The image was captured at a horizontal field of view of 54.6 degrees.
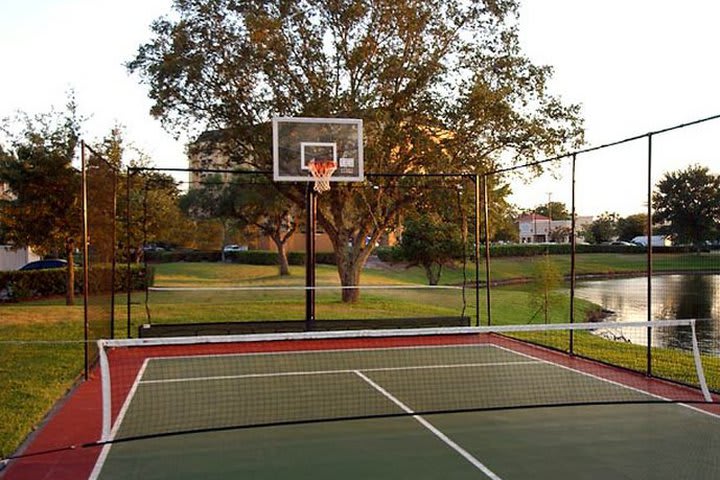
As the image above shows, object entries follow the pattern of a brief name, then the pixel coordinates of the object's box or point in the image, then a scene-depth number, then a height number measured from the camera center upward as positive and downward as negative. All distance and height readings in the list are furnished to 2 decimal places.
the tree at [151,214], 24.48 +0.95
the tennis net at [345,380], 7.70 -2.04
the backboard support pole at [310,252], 14.68 -0.35
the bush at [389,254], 37.15 -1.07
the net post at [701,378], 8.27 -1.69
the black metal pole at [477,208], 14.22 +0.59
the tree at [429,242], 32.20 -0.26
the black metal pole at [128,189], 12.53 +0.86
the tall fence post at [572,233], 11.11 +0.06
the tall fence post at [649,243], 9.42 -0.09
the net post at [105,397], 6.54 -1.51
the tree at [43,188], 19.70 +1.39
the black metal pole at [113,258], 11.57 -0.36
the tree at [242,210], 33.78 +1.37
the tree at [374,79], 19.45 +4.51
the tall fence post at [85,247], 9.19 -0.14
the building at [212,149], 21.22 +2.73
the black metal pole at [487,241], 13.71 -0.10
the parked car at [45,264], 29.41 -1.17
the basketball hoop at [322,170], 14.51 +1.39
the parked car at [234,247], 56.49 -0.88
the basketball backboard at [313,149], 14.49 +1.86
